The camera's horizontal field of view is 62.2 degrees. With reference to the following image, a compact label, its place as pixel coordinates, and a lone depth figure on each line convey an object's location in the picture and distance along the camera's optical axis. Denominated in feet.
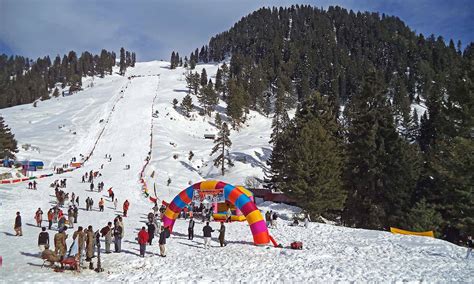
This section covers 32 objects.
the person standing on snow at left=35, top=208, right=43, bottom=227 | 78.93
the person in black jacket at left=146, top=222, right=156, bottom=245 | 67.97
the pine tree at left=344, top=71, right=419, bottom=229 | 108.06
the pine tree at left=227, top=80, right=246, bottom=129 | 328.70
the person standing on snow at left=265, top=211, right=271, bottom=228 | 88.37
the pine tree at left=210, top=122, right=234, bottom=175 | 208.70
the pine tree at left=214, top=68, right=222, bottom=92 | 431.43
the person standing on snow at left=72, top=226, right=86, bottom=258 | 53.05
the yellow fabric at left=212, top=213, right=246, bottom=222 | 94.22
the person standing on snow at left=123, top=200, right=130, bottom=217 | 98.78
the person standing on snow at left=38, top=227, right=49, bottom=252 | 56.03
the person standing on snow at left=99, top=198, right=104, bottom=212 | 103.47
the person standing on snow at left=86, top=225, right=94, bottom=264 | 53.78
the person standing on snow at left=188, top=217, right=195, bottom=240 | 72.95
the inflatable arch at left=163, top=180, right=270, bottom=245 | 68.54
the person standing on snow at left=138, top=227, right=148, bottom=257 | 60.13
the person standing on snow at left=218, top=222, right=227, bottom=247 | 68.03
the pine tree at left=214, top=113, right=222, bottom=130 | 326.03
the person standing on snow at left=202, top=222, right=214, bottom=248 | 66.85
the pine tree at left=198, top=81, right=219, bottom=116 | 352.08
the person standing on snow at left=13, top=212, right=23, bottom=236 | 68.61
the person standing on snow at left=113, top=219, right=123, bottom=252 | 63.00
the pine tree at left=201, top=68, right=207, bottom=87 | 455.22
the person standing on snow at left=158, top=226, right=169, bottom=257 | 60.95
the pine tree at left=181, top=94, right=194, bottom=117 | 341.82
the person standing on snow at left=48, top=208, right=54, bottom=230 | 77.81
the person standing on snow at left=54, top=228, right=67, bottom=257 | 51.55
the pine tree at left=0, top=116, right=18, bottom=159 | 181.78
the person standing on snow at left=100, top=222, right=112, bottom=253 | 62.18
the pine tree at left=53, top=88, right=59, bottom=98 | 484.33
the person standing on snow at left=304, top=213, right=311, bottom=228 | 86.74
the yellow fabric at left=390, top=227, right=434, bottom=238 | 74.64
